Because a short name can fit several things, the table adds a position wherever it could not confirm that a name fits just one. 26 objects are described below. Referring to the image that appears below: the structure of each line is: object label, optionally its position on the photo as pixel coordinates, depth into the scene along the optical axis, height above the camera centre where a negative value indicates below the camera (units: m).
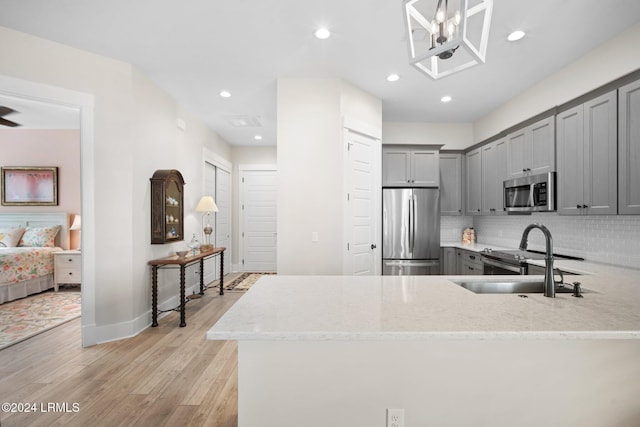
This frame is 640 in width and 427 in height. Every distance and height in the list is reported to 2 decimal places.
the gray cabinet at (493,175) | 3.95 +0.51
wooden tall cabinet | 3.56 +0.08
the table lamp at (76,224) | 5.21 -0.22
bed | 4.34 -0.60
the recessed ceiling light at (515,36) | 2.60 +1.55
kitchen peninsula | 1.25 -0.70
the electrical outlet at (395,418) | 1.25 -0.86
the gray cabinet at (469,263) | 3.84 -0.68
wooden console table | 3.43 -0.74
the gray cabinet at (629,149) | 2.30 +0.50
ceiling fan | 4.31 +1.47
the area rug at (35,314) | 3.26 -1.30
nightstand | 4.88 -0.91
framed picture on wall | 5.36 +0.47
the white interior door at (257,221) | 6.88 -0.20
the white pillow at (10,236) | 5.04 -0.40
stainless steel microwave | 3.12 +0.21
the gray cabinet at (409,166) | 4.56 +0.70
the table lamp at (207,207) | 4.72 +0.08
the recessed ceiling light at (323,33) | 2.57 +1.55
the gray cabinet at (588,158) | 2.49 +0.49
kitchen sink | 1.88 -0.47
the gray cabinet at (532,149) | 3.15 +0.72
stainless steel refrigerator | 4.26 -0.34
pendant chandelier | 1.18 +0.80
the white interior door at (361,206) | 3.54 +0.08
